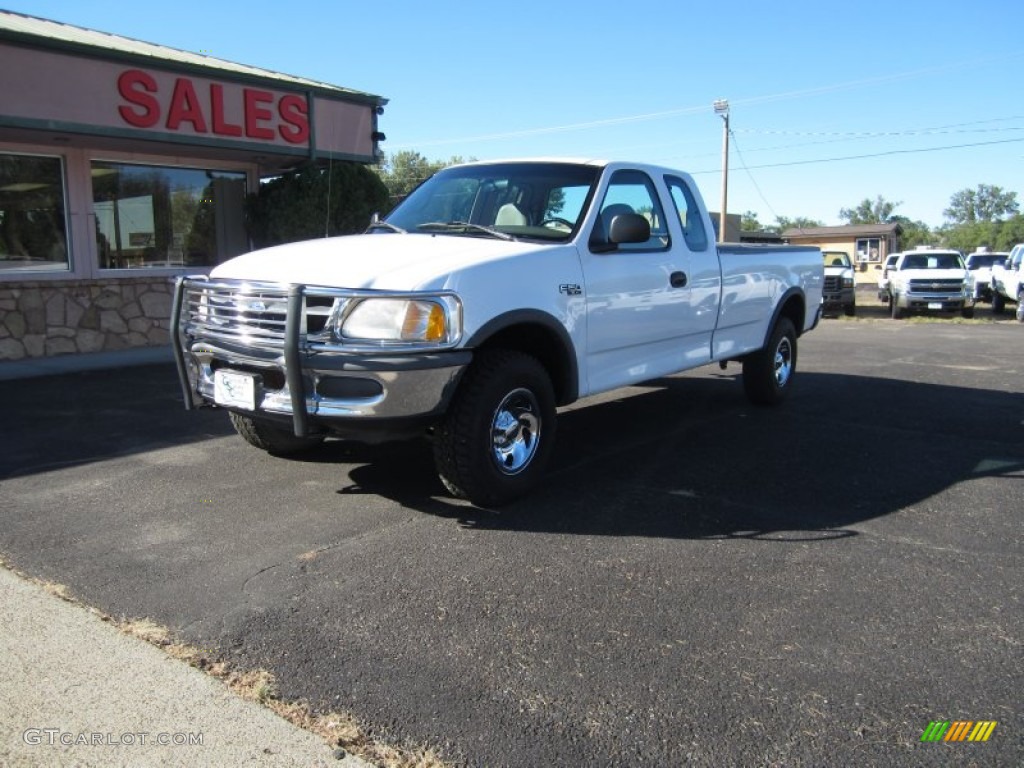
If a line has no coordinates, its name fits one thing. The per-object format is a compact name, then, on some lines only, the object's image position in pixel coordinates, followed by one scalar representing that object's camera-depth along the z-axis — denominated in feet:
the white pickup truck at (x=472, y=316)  13.67
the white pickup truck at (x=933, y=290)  69.97
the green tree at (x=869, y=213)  398.83
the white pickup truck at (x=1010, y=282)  67.67
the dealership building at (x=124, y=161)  33.40
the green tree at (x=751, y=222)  341.66
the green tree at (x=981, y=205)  440.45
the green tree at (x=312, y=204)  41.63
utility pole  112.98
